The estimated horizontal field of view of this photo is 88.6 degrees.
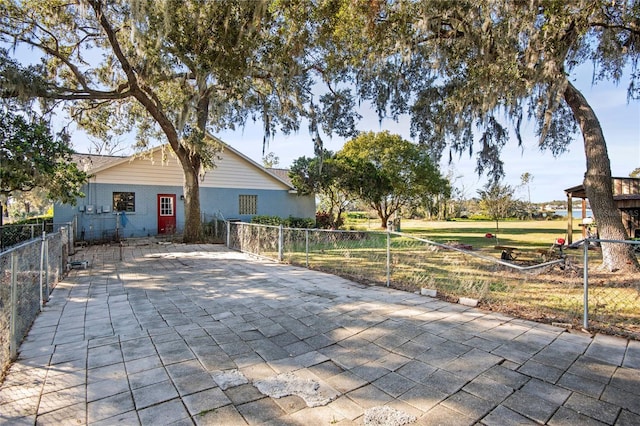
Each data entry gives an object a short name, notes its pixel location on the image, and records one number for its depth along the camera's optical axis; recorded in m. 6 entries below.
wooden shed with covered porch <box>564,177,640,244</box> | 12.47
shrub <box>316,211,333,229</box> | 17.88
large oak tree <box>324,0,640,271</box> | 6.64
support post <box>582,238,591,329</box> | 3.53
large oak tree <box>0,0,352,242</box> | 7.14
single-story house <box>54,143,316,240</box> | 13.33
